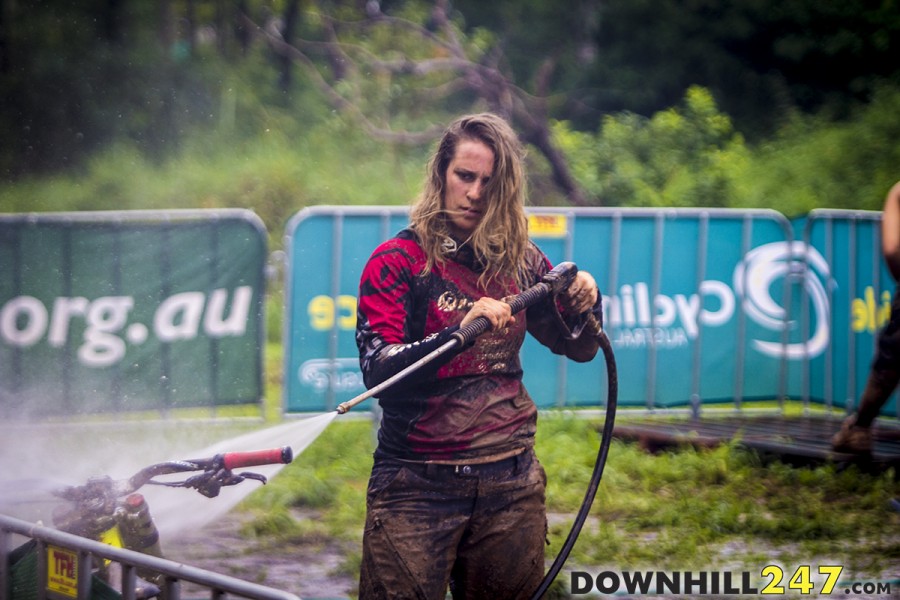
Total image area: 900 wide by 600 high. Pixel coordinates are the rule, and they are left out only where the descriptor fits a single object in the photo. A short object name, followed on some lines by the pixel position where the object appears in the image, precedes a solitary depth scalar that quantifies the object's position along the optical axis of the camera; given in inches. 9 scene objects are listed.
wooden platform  551.5
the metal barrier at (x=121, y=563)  190.1
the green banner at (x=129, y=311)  595.8
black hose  271.6
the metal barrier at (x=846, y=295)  672.4
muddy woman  237.0
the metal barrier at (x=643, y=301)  608.4
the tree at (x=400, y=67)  1286.9
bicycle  234.7
